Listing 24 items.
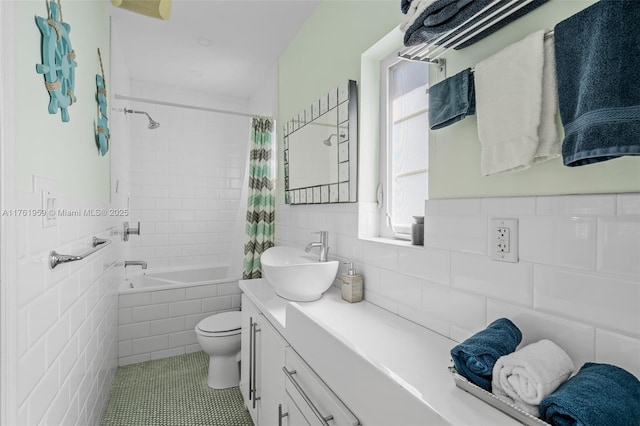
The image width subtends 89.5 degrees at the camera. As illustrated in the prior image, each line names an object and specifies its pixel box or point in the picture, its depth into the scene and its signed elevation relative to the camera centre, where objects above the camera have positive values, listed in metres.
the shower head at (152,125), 2.96 +0.81
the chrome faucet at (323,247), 1.82 -0.20
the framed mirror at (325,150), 1.73 +0.39
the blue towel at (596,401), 0.54 -0.33
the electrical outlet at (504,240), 0.90 -0.08
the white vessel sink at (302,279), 1.51 -0.32
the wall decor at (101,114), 1.82 +0.58
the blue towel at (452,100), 0.99 +0.36
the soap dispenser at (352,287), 1.54 -0.36
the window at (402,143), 1.45 +0.33
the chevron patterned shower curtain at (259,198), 2.71 +0.12
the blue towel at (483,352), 0.72 -0.32
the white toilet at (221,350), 2.24 -0.97
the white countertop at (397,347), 0.67 -0.43
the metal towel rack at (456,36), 0.85 +0.54
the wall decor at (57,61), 0.98 +0.51
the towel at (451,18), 0.87 +0.55
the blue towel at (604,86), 0.61 +0.25
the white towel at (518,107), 0.81 +0.28
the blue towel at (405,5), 1.08 +0.70
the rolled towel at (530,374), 0.63 -0.33
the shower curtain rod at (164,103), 2.58 +0.94
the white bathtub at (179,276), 3.22 -0.70
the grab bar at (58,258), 1.02 -0.15
